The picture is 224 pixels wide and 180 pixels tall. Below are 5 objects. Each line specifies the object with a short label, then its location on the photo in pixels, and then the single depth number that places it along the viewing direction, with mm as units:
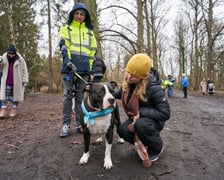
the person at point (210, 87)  20406
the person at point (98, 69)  6242
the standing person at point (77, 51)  4059
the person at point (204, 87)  22089
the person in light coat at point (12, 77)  6156
